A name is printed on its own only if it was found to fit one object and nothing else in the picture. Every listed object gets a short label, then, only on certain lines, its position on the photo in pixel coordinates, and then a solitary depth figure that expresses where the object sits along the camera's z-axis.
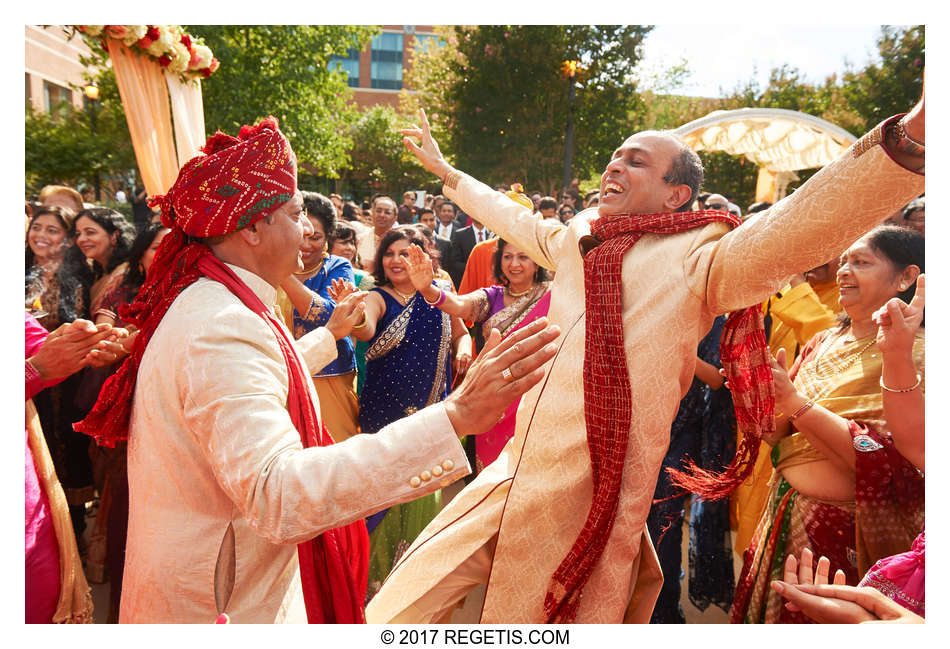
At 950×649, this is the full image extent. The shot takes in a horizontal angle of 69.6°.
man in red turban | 1.17
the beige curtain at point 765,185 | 11.36
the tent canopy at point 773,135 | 8.30
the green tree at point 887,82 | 7.88
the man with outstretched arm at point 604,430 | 1.89
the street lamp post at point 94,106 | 14.72
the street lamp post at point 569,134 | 13.17
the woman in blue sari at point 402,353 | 3.79
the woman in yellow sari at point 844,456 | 2.17
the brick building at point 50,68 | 24.72
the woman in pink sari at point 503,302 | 3.71
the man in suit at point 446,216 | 10.95
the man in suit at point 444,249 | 7.63
